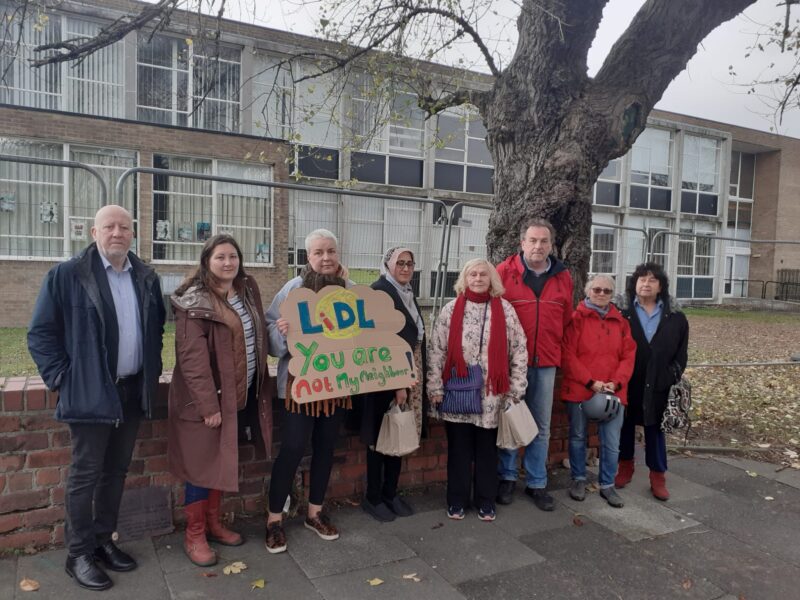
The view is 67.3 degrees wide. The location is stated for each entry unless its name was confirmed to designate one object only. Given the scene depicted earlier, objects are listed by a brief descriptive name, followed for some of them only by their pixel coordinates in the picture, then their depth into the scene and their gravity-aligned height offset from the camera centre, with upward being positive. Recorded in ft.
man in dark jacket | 9.40 -1.60
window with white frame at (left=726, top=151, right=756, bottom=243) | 101.81 +15.02
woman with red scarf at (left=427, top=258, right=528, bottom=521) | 12.80 -1.95
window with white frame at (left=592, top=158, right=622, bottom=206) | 80.59 +12.32
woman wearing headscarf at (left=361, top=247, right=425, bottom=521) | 12.48 -2.70
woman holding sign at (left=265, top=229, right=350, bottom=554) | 11.51 -2.99
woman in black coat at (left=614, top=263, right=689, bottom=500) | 14.43 -1.79
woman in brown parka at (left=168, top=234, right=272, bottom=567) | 10.25 -1.90
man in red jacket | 13.74 -0.96
